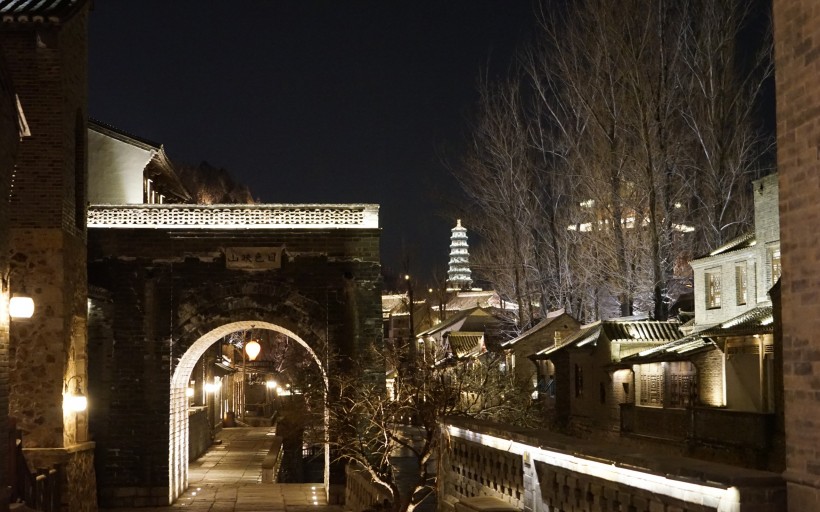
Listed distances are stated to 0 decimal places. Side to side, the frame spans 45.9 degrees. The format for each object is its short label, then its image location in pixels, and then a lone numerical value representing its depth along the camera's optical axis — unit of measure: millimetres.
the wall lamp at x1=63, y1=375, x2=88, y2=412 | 17797
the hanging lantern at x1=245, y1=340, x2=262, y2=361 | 28767
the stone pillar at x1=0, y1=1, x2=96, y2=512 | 17156
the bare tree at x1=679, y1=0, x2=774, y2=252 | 31703
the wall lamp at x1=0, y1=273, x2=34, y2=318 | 12391
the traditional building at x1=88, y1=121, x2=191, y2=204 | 24828
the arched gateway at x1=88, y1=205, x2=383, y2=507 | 22891
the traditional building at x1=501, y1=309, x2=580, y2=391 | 40688
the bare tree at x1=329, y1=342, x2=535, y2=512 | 15309
